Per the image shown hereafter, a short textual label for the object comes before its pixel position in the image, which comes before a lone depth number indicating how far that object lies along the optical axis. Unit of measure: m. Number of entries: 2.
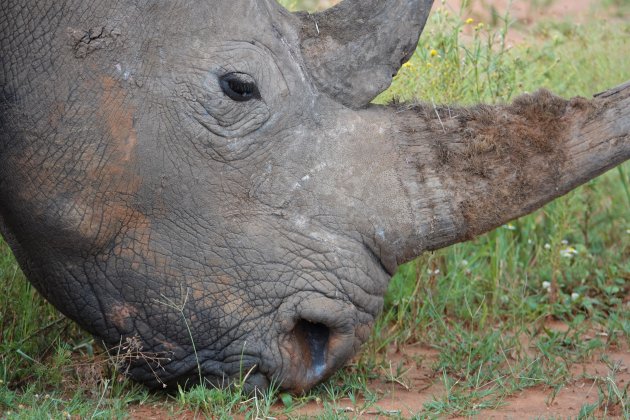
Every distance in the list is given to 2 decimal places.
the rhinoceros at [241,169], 8.30
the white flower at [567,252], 12.66
